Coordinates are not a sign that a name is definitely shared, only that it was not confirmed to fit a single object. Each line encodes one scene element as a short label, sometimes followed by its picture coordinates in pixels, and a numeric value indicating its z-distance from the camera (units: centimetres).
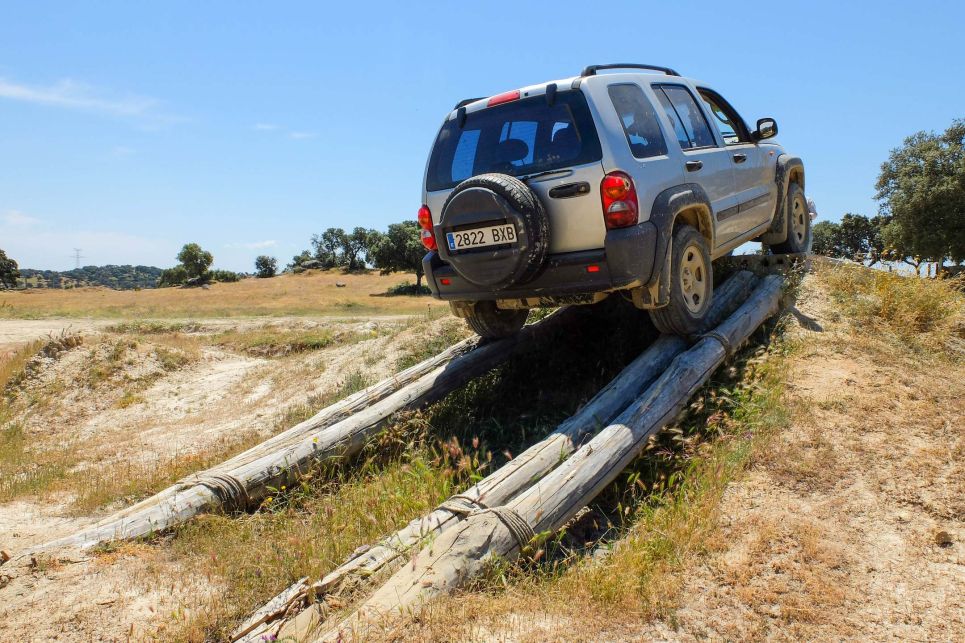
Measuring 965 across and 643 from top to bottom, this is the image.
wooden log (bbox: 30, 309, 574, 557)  440
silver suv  489
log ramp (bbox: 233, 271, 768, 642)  320
